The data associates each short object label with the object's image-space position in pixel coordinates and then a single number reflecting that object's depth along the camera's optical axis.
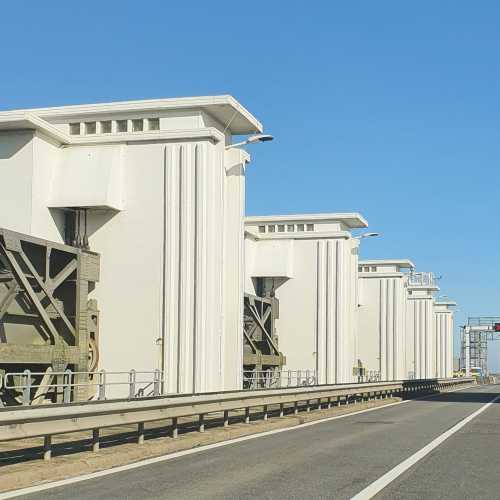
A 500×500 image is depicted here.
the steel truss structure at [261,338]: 50.31
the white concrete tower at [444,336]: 117.19
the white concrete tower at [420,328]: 90.62
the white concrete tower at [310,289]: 54.03
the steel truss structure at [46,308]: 26.75
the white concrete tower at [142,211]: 30.92
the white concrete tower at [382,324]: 69.44
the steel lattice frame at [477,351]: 135.62
